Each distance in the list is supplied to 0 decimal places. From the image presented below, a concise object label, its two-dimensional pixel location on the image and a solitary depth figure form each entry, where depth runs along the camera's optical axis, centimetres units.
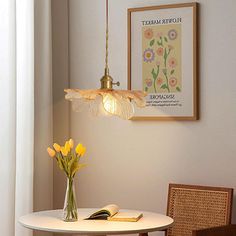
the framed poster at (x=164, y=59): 437
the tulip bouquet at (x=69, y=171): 369
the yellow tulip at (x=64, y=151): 367
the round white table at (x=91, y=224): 341
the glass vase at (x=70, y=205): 369
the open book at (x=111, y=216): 370
